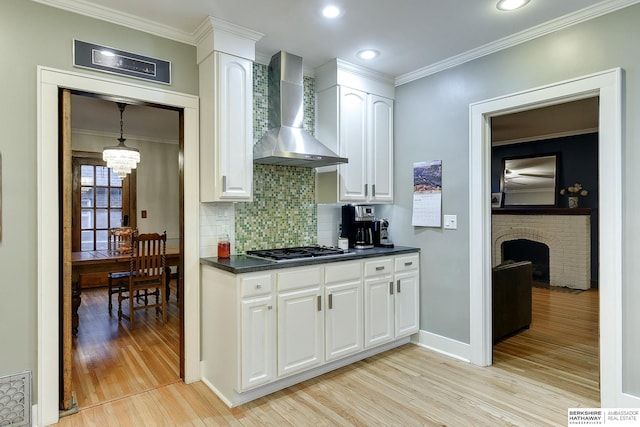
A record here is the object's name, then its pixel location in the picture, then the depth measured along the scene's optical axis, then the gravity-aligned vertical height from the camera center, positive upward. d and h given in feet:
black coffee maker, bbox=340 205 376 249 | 11.82 -0.35
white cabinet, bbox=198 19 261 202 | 8.66 +2.47
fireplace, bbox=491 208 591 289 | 19.98 -1.29
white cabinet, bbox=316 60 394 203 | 11.00 +2.61
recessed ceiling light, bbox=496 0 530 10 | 7.71 +4.46
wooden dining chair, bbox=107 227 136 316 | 14.61 -1.47
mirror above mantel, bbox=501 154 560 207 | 21.56 +2.03
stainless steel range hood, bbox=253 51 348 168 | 9.62 +2.62
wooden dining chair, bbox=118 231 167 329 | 13.56 -1.97
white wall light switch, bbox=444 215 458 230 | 10.62 -0.23
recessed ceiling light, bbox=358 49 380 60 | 10.16 +4.51
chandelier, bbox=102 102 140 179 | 15.23 +2.42
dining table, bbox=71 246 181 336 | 12.25 -1.73
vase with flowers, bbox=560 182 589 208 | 20.53 +1.17
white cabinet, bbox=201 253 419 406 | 7.98 -2.61
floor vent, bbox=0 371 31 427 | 6.93 -3.52
